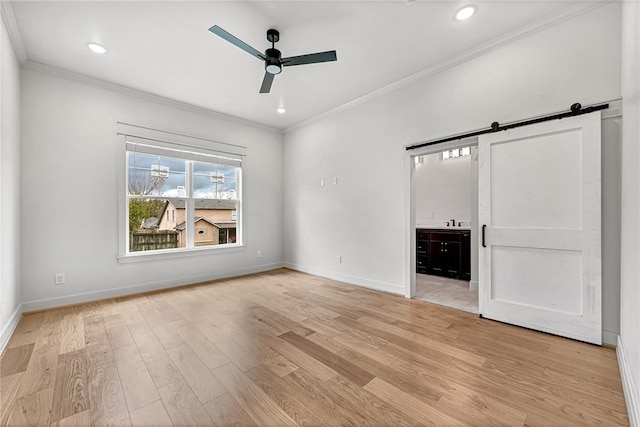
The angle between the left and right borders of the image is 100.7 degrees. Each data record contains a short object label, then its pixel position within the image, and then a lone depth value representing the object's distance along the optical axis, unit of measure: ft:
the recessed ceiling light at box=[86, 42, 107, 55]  9.45
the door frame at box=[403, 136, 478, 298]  12.07
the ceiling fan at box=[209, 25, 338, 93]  8.33
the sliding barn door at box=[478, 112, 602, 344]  7.76
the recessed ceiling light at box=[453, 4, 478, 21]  7.94
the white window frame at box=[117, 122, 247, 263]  12.64
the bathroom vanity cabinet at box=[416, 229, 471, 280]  15.40
